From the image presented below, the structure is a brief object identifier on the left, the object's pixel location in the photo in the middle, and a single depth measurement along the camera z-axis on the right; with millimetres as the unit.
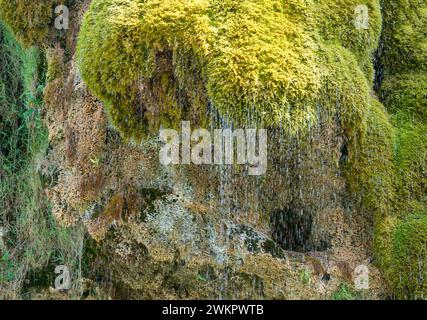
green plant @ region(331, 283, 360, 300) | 3834
